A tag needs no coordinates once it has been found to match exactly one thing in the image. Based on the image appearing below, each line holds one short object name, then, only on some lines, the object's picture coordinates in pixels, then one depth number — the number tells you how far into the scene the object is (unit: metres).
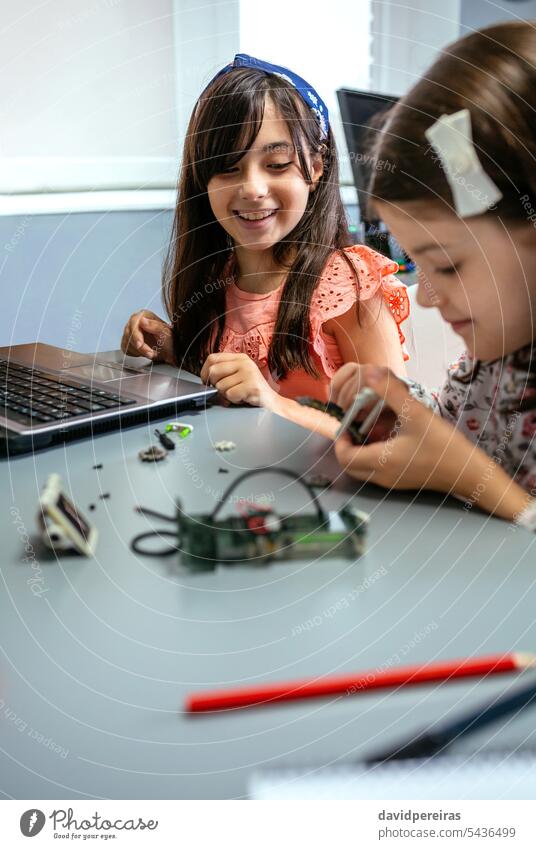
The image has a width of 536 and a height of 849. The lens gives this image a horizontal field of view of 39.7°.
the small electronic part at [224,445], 0.43
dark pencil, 0.26
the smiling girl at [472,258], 0.33
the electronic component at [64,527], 0.35
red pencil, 0.27
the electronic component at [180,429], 0.45
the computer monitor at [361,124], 0.38
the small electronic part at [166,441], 0.44
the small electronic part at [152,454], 0.43
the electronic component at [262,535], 0.34
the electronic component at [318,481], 0.38
